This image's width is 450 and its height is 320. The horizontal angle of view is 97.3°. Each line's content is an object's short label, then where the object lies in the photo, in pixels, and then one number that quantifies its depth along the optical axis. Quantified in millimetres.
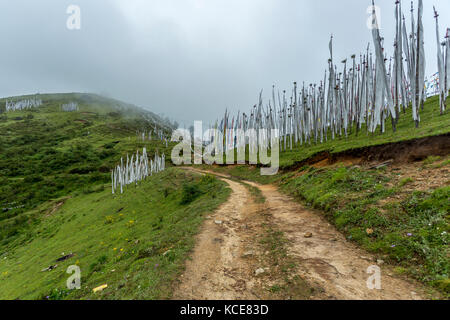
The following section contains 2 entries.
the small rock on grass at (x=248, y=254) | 6065
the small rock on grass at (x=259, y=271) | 5020
